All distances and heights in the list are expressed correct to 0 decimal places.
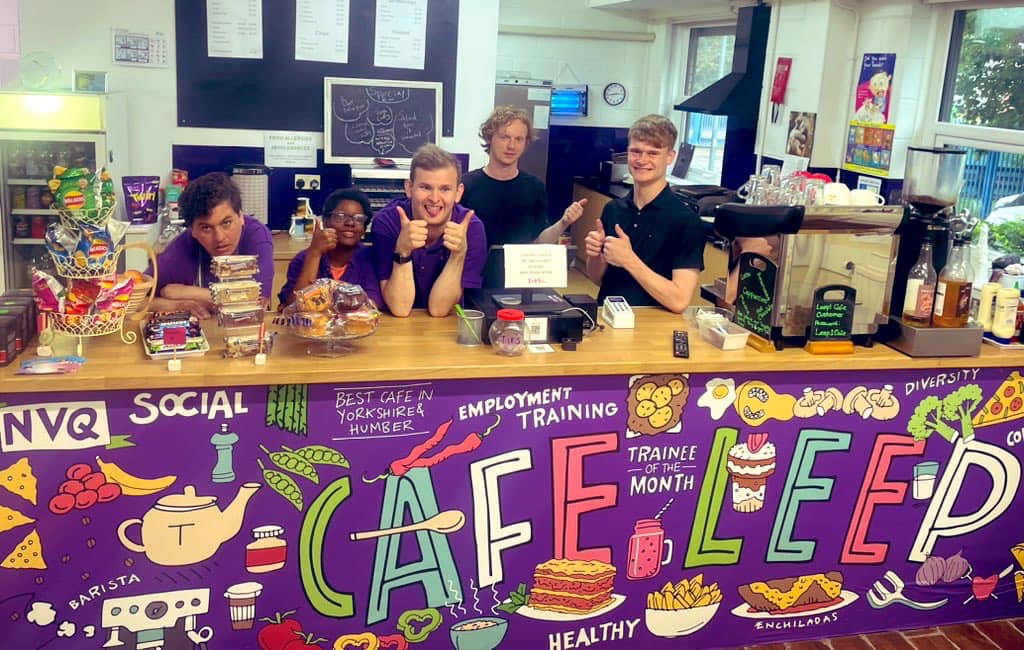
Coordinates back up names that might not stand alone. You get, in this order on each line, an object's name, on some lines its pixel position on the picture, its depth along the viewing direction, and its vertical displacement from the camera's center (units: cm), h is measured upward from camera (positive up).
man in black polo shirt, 311 -33
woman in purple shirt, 298 -42
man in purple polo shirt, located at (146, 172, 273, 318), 291 -41
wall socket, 566 -37
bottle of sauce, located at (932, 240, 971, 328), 279 -39
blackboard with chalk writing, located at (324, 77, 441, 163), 560 +5
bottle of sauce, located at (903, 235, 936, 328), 280 -39
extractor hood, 582 +49
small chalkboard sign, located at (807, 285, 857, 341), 276 -46
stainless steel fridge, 762 +27
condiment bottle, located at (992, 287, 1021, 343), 290 -46
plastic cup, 265 -56
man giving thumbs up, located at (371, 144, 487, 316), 287 -36
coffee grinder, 280 -12
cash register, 269 -50
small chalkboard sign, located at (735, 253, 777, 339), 279 -44
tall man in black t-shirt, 369 -22
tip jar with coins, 258 -55
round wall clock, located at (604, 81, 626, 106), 823 +41
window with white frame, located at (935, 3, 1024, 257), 434 +24
